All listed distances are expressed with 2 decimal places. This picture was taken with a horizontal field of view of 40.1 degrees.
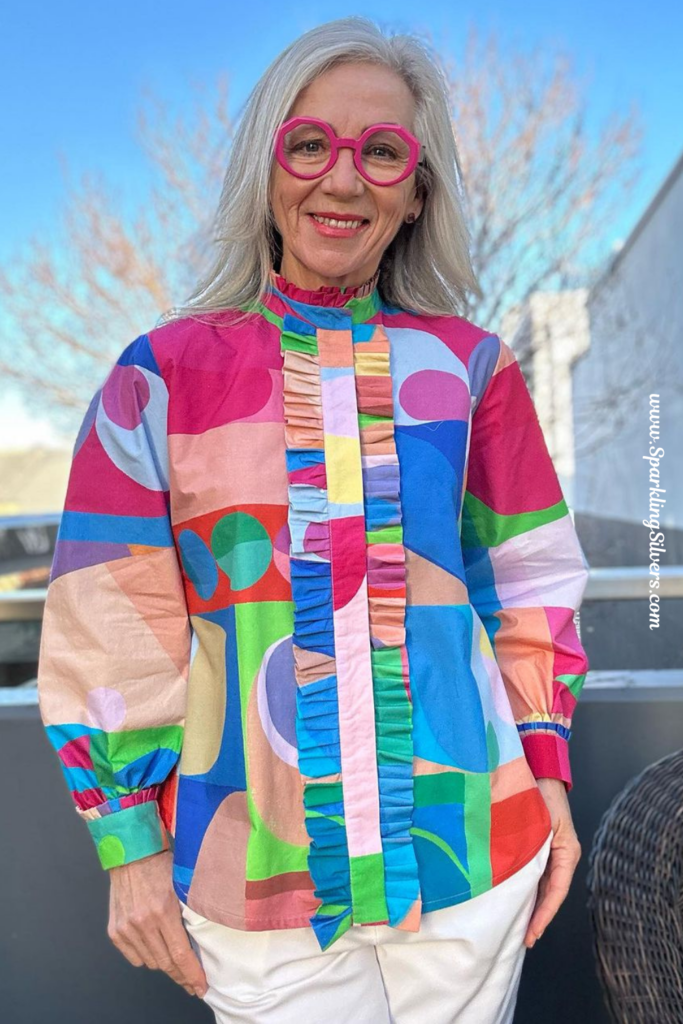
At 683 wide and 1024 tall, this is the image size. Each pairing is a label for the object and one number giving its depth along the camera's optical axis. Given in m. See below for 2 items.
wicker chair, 1.38
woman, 0.99
